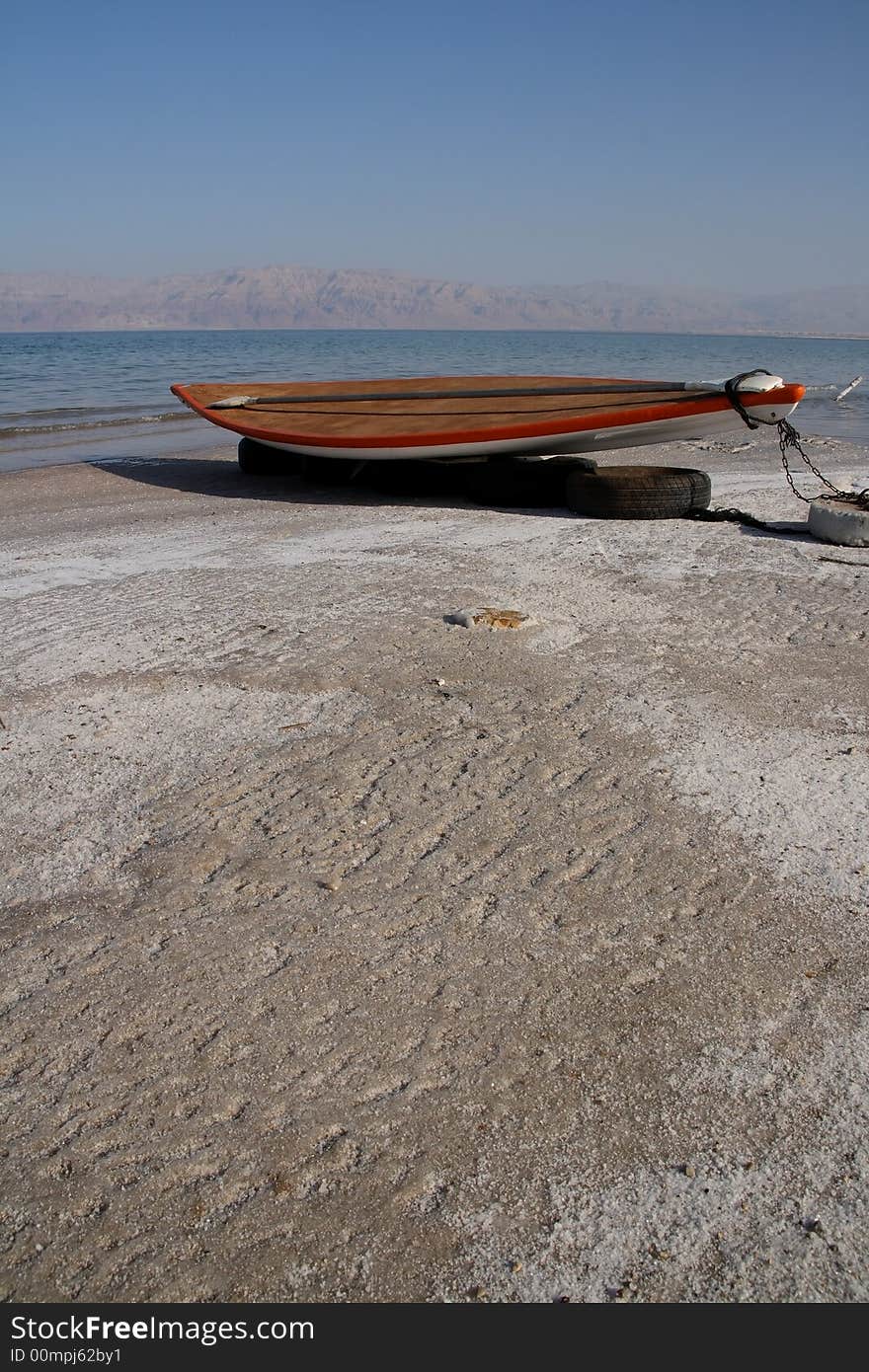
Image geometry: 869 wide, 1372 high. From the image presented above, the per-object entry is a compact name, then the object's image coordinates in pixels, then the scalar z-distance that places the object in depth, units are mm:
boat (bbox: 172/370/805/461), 8492
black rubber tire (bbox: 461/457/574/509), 8836
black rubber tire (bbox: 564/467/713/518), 8211
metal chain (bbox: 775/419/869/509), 8027
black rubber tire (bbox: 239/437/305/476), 11227
